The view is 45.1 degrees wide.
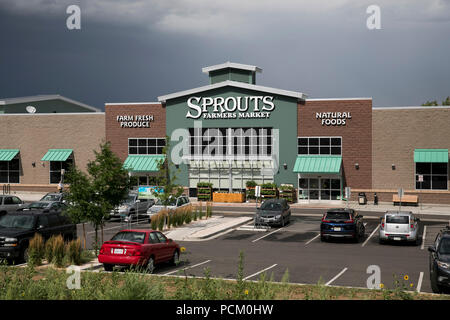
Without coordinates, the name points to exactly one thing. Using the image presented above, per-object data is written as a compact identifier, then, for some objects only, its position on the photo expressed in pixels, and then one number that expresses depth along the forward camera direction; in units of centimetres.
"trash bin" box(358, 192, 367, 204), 4594
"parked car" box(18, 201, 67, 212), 3309
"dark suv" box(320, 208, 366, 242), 2625
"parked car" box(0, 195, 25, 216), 3456
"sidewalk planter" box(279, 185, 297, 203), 4797
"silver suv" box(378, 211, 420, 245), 2531
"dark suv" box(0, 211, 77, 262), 1909
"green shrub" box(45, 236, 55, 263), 1861
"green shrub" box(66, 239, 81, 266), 1877
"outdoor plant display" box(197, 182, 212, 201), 5044
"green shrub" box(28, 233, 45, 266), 1844
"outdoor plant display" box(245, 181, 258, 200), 4920
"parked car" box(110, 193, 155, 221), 3488
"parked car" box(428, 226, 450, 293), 1436
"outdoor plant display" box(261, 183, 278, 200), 4803
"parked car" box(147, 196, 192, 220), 3486
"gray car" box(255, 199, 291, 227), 3197
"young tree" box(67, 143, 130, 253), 2152
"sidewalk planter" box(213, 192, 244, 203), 4931
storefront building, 4606
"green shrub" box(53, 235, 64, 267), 1833
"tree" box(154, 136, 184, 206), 3143
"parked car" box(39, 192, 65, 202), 3883
